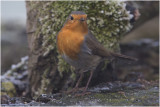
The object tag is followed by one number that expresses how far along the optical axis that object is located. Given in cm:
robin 563
